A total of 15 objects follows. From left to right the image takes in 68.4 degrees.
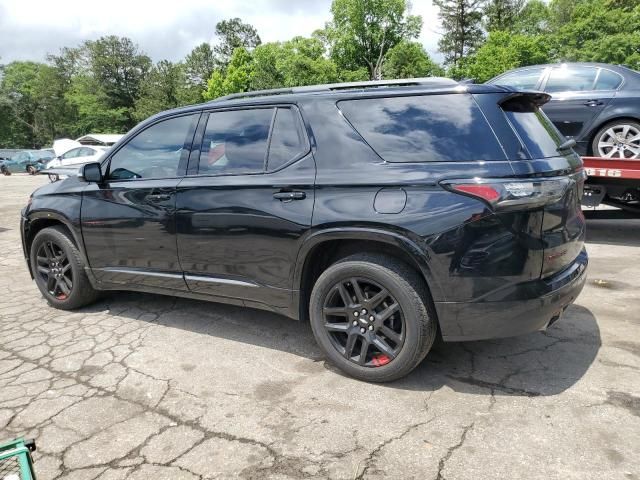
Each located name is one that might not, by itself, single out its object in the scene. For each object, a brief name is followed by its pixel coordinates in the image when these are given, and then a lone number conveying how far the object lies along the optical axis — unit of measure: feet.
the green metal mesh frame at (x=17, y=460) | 5.63
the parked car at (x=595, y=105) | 19.11
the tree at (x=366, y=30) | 172.24
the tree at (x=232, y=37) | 231.09
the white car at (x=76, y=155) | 73.61
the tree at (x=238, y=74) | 174.50
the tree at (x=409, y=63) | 153.99
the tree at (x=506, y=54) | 121.42
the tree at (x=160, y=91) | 198.39
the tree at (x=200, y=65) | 220.43
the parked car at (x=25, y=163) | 102.17
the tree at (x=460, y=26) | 164.35
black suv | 8.46
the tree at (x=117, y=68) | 215.92
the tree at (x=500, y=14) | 162.71
